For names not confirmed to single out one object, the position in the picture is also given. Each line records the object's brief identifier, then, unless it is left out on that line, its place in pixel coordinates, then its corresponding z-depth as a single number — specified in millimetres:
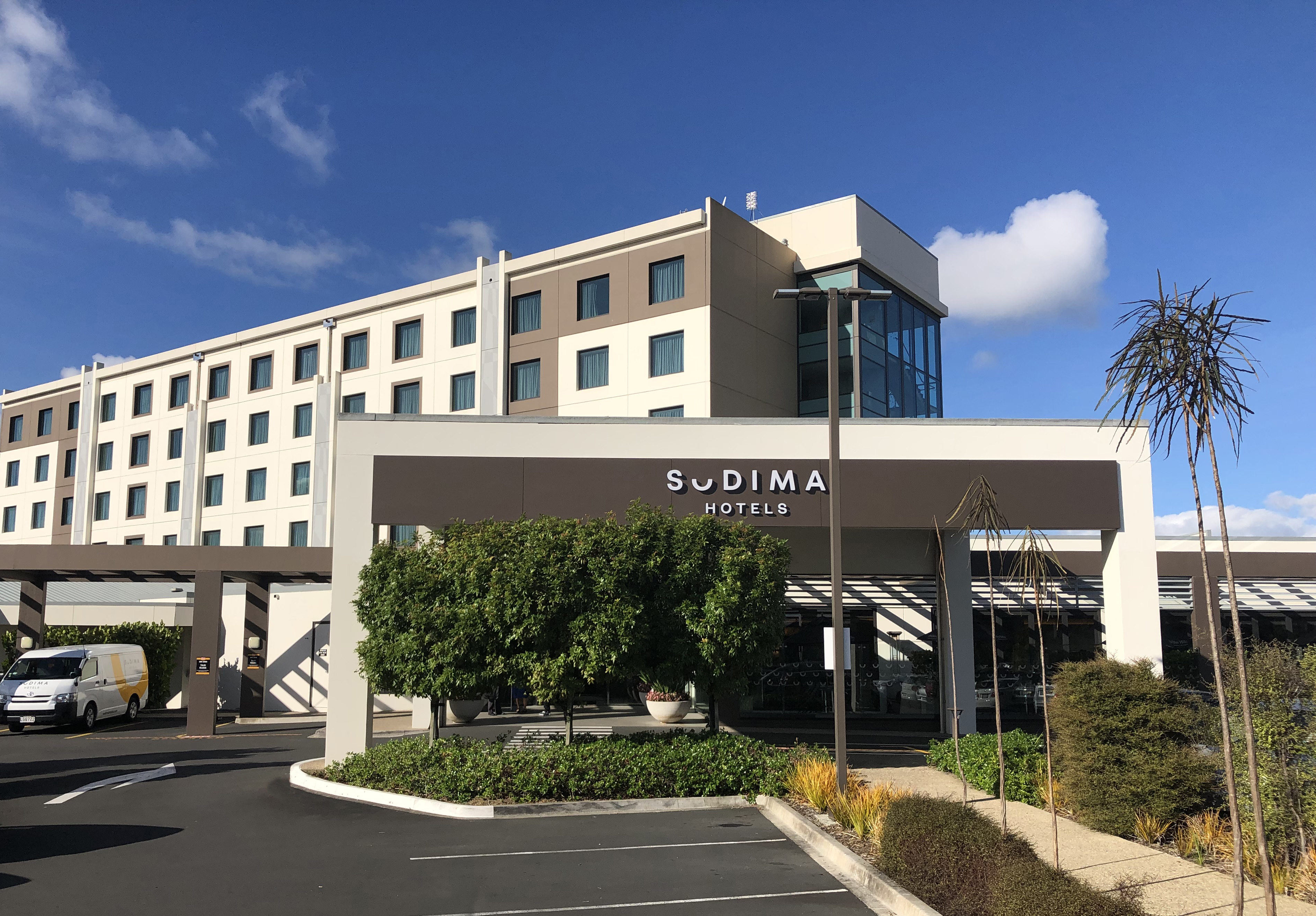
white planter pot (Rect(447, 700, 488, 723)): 27453
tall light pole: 14766
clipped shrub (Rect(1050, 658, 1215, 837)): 11711
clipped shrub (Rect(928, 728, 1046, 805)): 14109
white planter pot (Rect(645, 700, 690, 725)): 26000
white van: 25859
